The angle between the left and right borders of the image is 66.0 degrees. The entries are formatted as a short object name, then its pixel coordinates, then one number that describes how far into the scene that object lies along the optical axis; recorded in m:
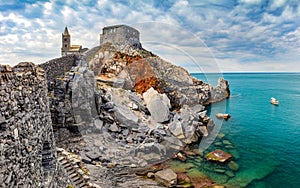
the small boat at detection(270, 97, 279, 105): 59.84
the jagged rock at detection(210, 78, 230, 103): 64.62
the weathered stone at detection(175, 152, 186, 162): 22.97
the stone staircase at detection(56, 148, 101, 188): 11.93
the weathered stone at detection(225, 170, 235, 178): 20.62
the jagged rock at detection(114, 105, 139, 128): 25.83
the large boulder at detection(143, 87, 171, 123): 30.20
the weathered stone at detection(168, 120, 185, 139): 27.56
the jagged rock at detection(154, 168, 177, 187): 18.22
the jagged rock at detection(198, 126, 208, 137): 30.43
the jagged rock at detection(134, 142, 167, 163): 22.01
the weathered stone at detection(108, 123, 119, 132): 24.50
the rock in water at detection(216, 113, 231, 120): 43.03
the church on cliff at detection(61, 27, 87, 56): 47.18
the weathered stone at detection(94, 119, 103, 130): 23.81
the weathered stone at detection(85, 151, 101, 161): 20.02
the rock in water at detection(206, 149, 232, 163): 23.23
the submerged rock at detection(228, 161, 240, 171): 22.11
